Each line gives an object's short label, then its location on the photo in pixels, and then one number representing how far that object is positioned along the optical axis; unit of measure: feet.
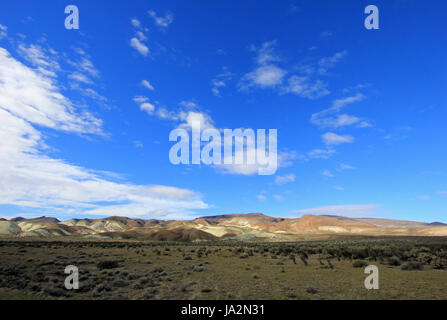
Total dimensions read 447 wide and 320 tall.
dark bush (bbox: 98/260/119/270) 69.63
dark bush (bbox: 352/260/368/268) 70.08
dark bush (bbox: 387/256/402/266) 72.54
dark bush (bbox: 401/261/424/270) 64.24
